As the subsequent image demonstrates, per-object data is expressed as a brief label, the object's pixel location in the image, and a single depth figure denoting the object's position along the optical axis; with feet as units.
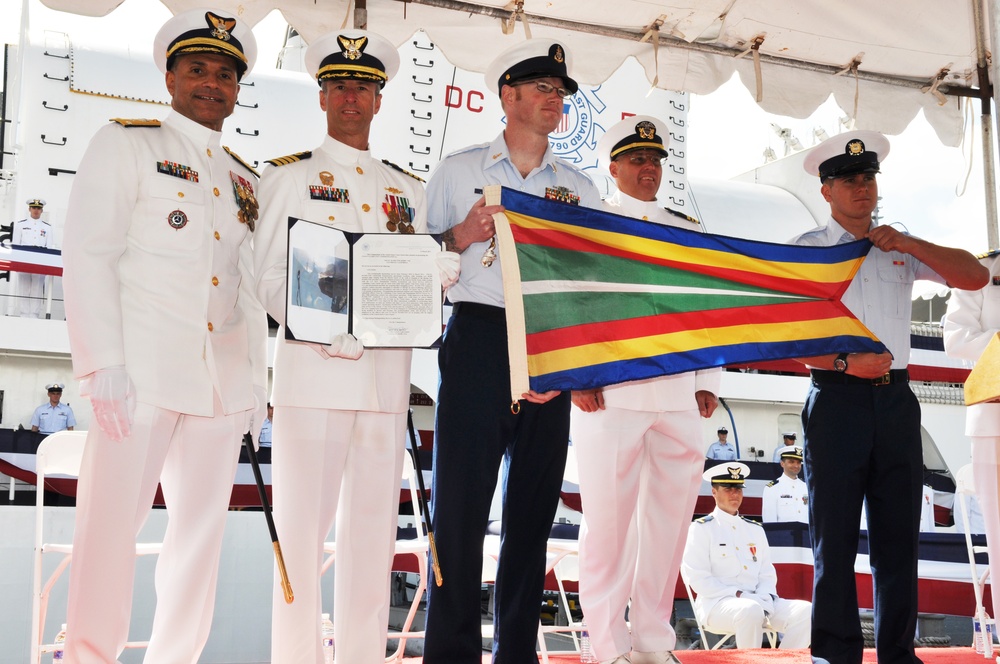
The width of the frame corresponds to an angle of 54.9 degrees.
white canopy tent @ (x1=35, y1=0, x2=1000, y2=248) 14.21
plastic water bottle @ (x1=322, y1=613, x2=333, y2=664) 14.34
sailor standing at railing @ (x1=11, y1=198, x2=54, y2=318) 39.52
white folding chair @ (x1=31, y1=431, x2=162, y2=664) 13.93
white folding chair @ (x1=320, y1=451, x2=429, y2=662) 13.74
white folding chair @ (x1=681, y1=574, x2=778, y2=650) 21.29
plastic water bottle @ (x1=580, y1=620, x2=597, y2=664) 12.93
